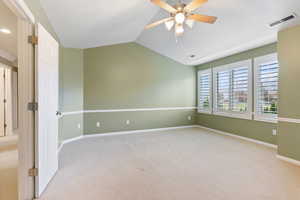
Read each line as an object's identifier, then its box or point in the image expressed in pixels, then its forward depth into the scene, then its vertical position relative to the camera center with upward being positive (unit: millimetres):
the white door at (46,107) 1876 -104
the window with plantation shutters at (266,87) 3643 +306
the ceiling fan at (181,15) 2152 +1289
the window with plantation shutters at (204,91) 5569 +315
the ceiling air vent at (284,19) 2543 +1374
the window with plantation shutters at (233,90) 4254 +305
